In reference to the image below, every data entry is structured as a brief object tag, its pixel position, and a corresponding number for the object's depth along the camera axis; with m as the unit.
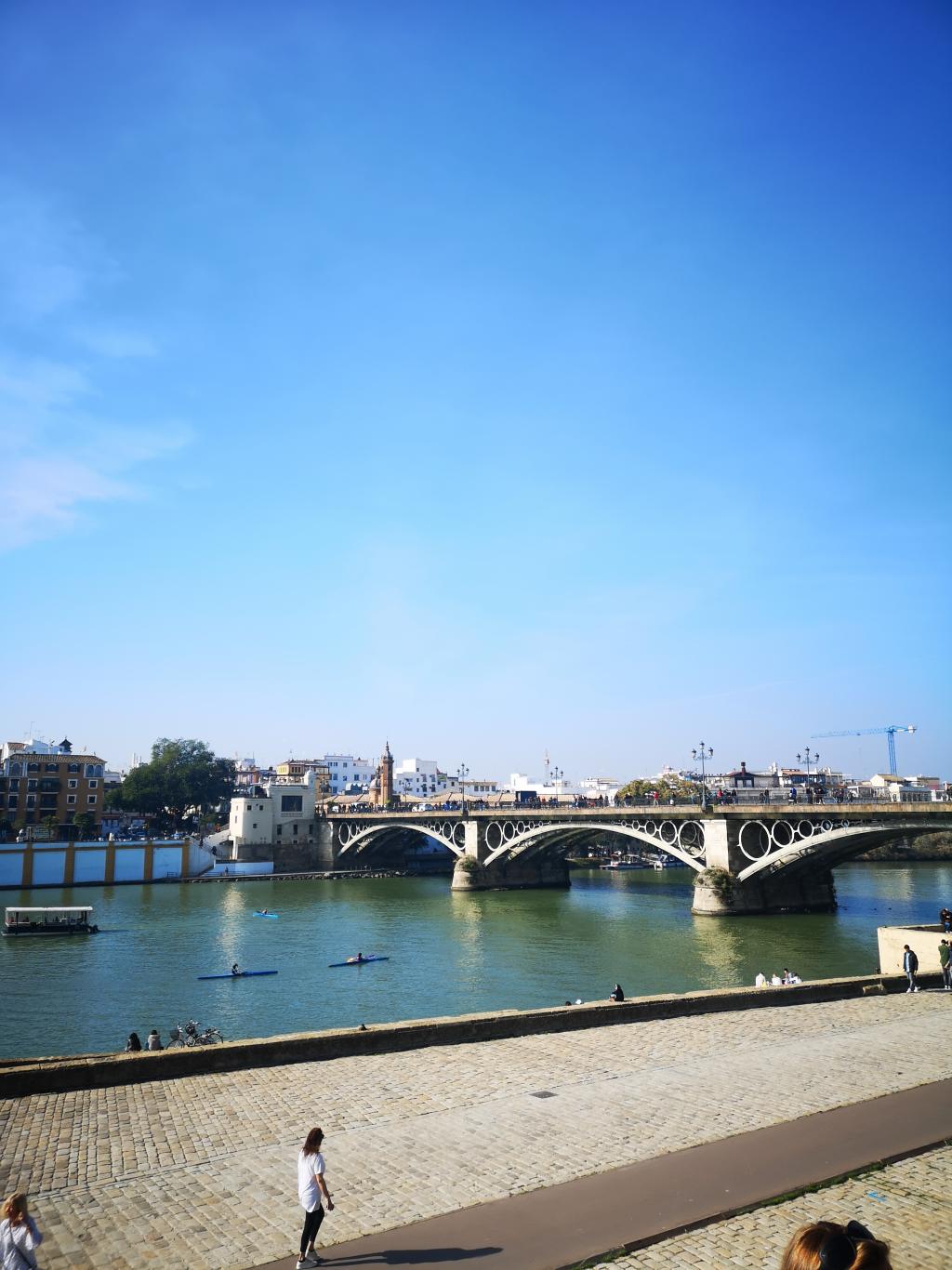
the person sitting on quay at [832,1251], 3.57
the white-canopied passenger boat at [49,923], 51.19
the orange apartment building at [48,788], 100.25
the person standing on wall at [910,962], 22.05
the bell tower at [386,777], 132.50
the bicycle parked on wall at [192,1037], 27.25
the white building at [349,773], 178.25
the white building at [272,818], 103.00
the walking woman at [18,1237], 7.57
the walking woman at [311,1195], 8.68
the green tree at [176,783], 110.75
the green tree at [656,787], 120.25
